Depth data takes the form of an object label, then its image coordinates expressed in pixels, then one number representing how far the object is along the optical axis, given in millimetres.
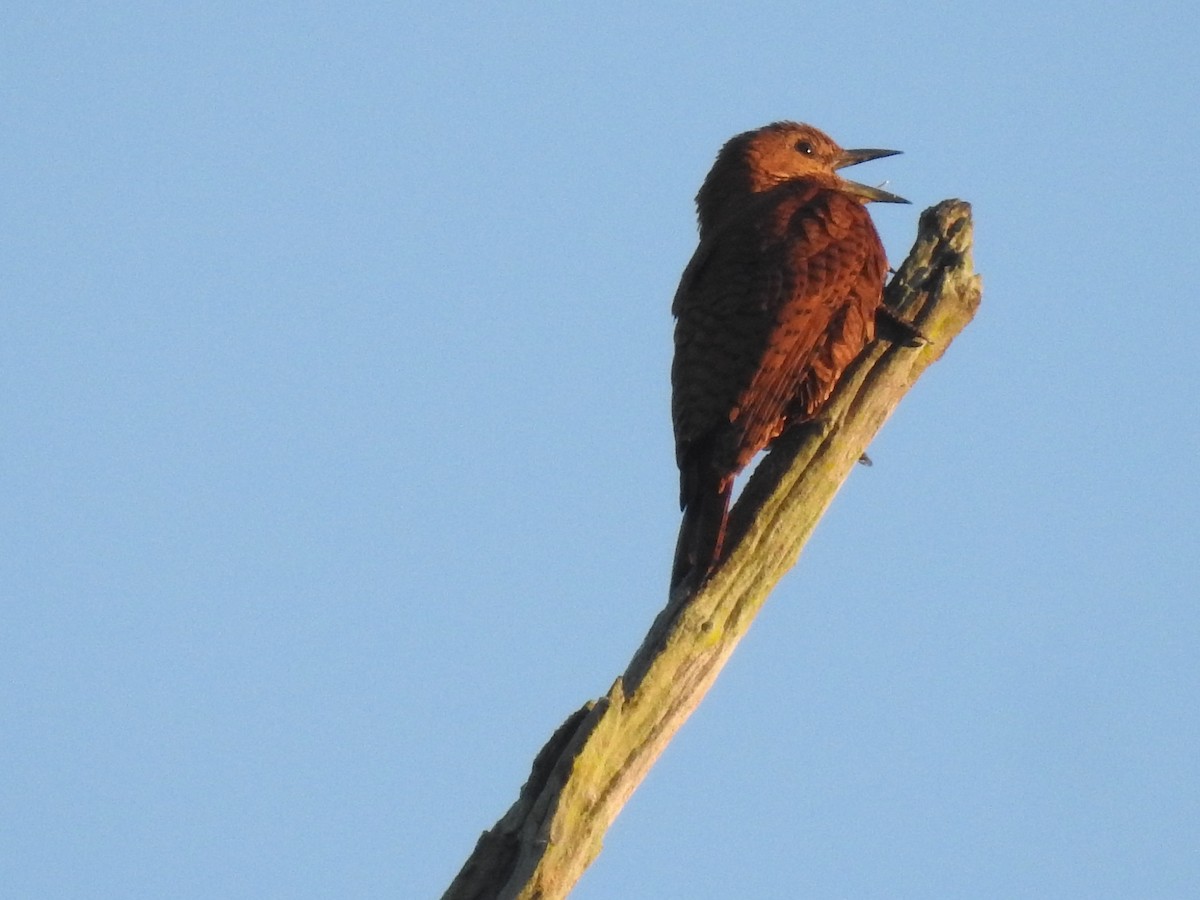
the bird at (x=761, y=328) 12352
